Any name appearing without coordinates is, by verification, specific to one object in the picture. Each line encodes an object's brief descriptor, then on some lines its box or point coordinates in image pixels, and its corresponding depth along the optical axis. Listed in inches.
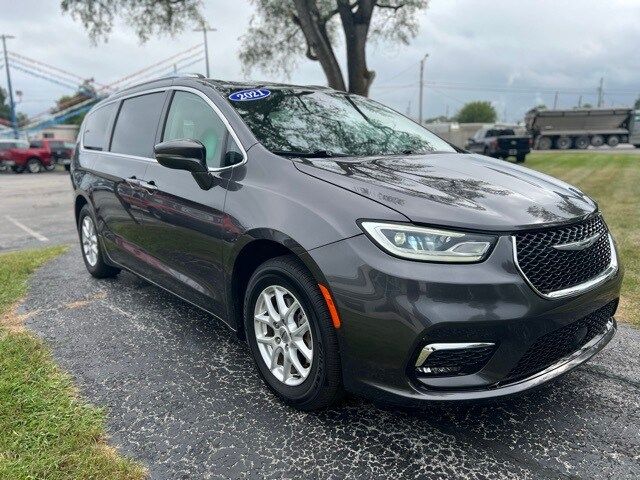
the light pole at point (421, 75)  2004.9
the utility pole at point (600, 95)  3310.0
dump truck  1299.2
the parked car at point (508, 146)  848.3
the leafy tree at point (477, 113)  3713.1
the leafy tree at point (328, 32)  483.8
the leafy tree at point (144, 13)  537.3
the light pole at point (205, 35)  634.7
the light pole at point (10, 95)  1611.1
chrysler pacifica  82.5
